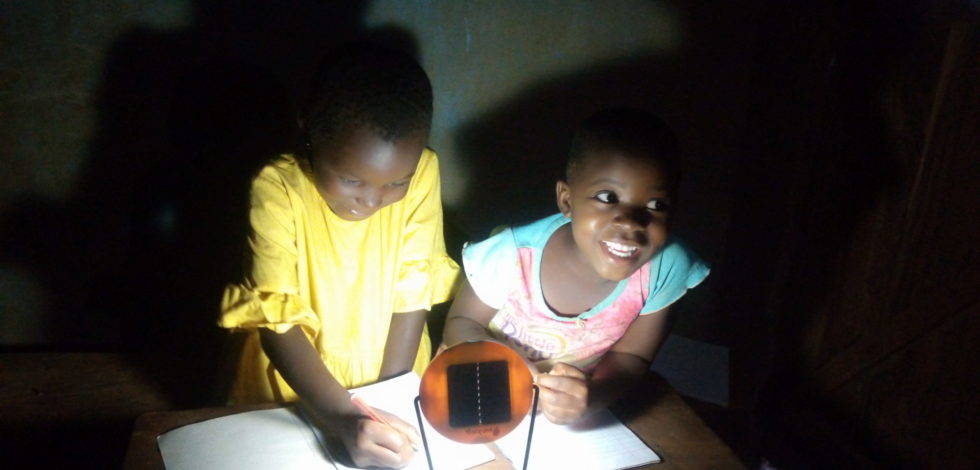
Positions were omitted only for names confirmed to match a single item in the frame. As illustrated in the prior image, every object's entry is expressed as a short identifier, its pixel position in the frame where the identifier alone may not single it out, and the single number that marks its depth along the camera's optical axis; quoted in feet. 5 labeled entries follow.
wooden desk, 2.85
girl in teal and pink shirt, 3.25
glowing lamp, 2.62
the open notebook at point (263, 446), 2.79
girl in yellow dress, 2.94
